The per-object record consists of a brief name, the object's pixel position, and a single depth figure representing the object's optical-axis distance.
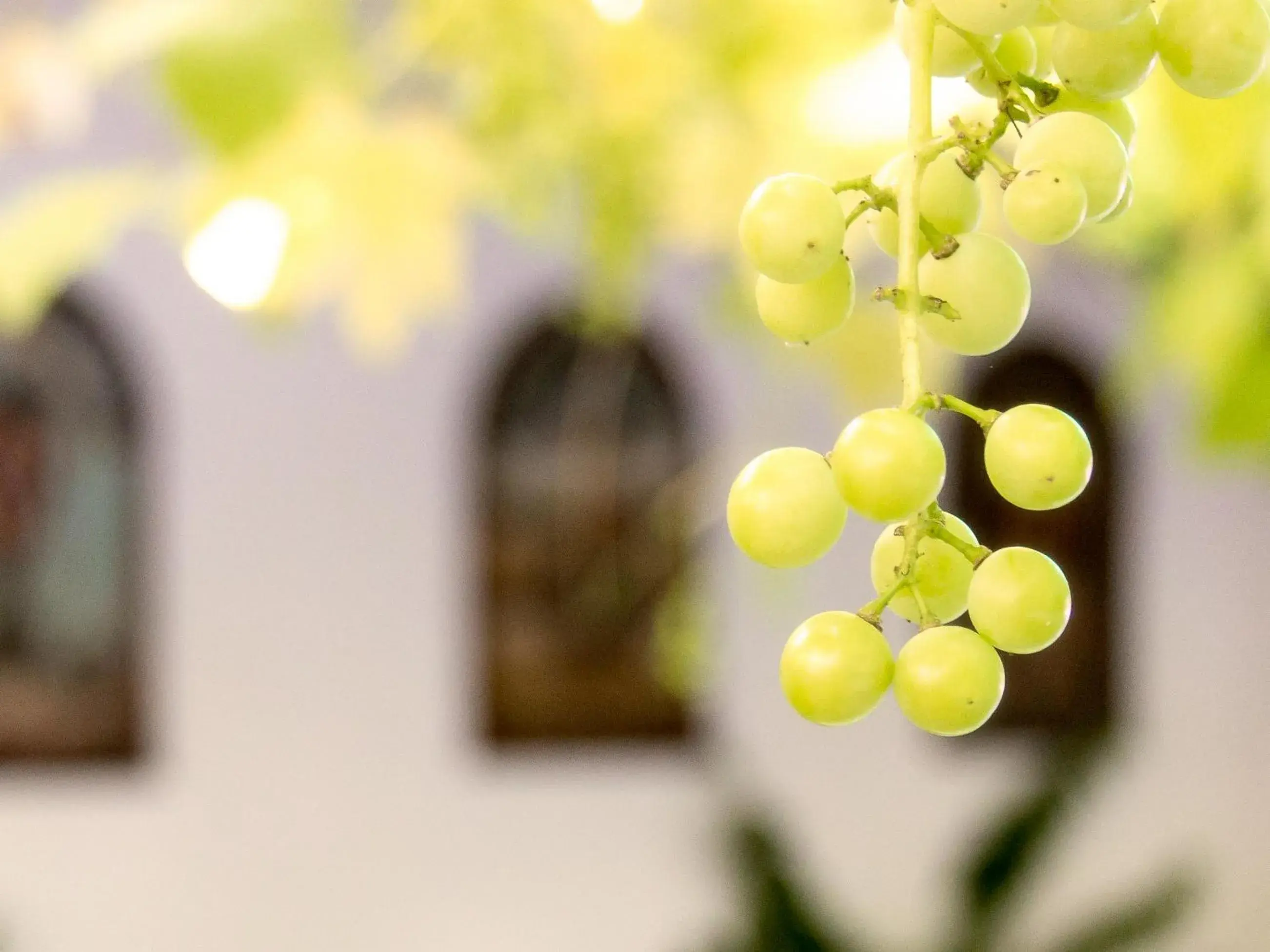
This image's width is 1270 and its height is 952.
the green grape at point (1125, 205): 0.52
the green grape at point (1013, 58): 0.51
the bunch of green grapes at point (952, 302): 0.49
